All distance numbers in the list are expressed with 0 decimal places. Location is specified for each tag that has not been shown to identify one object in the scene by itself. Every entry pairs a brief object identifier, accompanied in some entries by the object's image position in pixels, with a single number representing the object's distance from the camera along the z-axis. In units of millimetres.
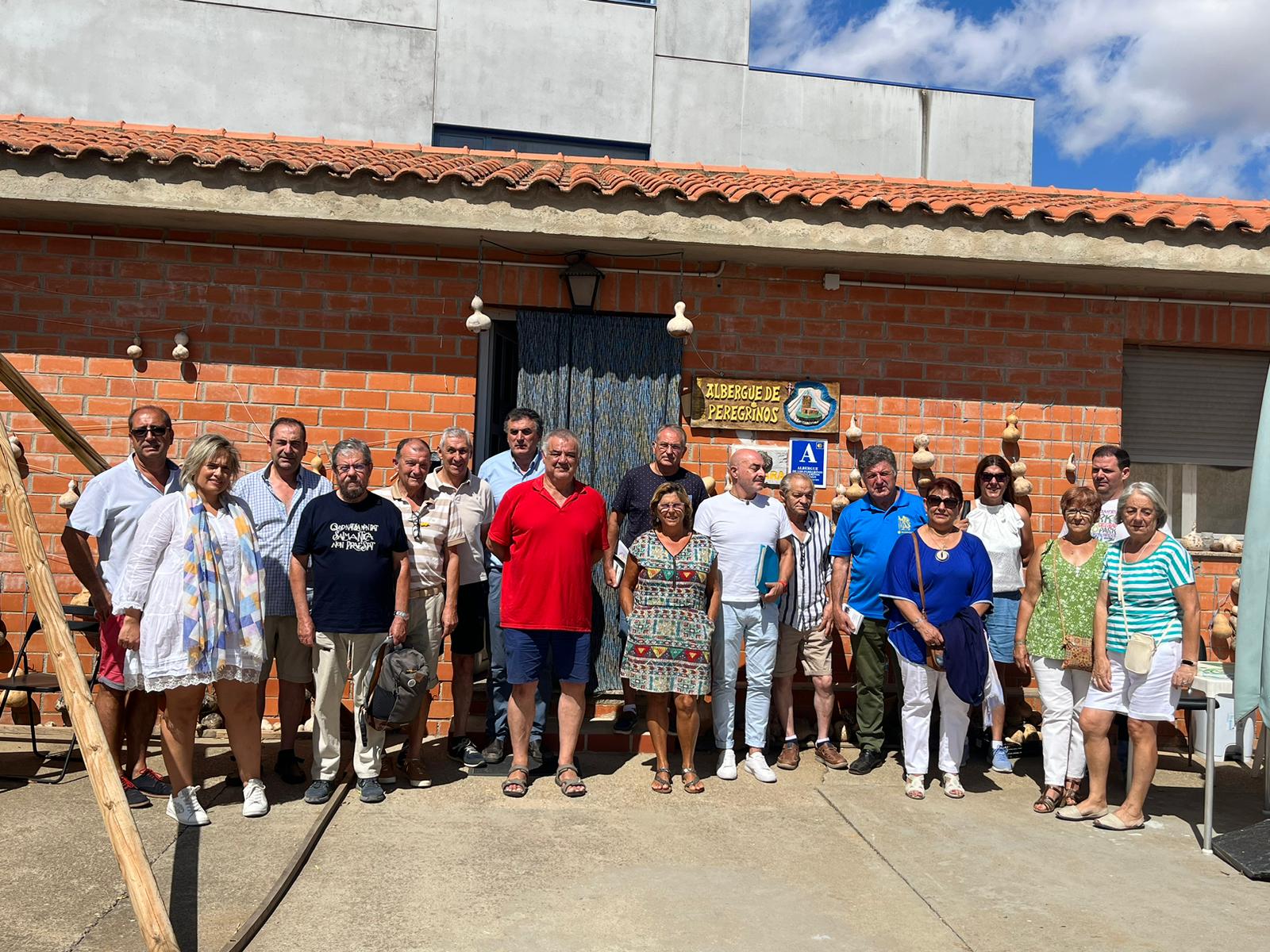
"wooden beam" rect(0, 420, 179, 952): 3590
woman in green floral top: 5738
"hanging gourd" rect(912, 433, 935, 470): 7211
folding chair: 5758
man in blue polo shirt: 6363
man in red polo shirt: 5777
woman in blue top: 5969
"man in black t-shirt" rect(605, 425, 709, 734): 6289
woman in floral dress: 5883
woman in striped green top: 5324
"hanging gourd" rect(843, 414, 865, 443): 7191
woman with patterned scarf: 4965
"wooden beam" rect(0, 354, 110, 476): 5324
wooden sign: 7246
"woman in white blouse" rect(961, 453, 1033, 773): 6578
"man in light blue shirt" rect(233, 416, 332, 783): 5680
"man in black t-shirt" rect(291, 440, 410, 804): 5402
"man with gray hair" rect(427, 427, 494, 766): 5969
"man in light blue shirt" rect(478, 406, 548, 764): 6172
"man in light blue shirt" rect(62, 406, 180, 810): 5238
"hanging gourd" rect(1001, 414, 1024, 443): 7328
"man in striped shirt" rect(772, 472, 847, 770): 6441
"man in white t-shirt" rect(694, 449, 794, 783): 6137
